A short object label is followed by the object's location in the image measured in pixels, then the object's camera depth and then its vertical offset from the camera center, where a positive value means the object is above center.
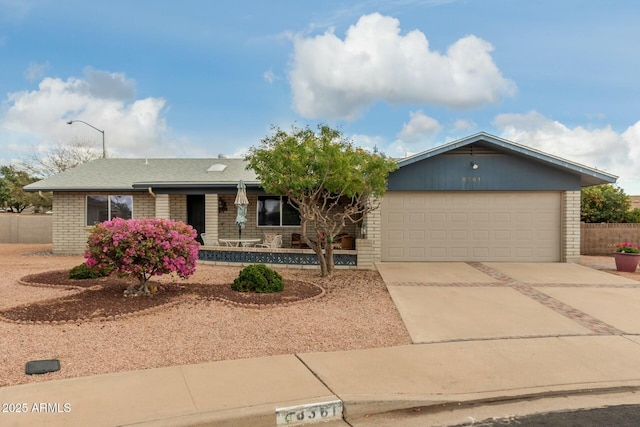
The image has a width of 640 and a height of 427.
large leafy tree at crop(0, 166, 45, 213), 34.38 +1.49
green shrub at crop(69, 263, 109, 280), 10.88 -1.47
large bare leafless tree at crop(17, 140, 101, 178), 37.06 +4.15
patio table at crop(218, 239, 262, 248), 15.41 -1.20
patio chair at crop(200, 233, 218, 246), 15.91 -1.06
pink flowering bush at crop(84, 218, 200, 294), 8.24 -0.68
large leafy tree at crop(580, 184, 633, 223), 19.73 +0.07
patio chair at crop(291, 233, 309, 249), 16.97 -1.18
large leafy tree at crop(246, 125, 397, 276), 10.56 +0.96
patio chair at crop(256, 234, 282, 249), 15.69 -1.11
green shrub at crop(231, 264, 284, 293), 9.44 -1.46
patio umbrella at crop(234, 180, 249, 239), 14.79 +0.22
